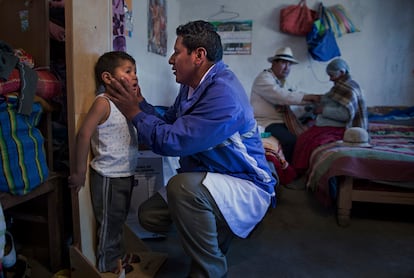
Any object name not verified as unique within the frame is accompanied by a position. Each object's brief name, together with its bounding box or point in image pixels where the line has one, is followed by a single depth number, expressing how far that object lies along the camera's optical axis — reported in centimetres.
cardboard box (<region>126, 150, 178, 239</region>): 173
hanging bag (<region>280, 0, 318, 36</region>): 334
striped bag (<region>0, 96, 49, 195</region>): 106
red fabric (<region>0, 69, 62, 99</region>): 105
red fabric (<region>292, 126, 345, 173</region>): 259
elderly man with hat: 292
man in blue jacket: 120
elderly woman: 265
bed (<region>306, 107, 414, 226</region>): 195
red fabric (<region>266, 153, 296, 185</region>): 231
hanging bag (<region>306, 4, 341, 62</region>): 328
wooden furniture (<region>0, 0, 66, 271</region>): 130
